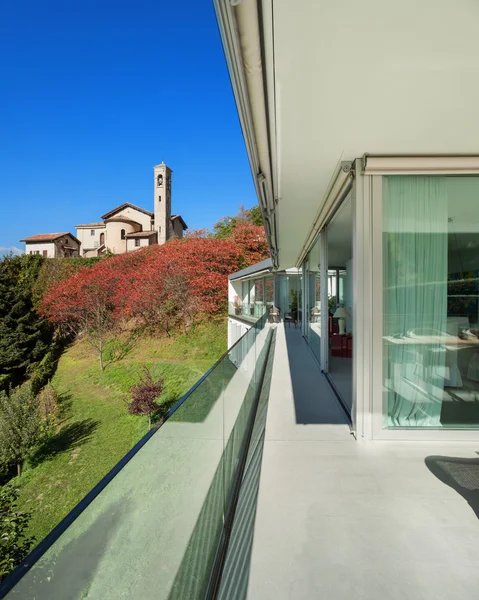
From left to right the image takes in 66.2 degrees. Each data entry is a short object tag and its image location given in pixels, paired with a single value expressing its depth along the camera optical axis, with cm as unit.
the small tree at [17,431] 1270
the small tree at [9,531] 515
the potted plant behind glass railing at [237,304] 1862
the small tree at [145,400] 1490
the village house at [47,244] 4300
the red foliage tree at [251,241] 2302
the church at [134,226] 4269
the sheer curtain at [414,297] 318
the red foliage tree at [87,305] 2248
